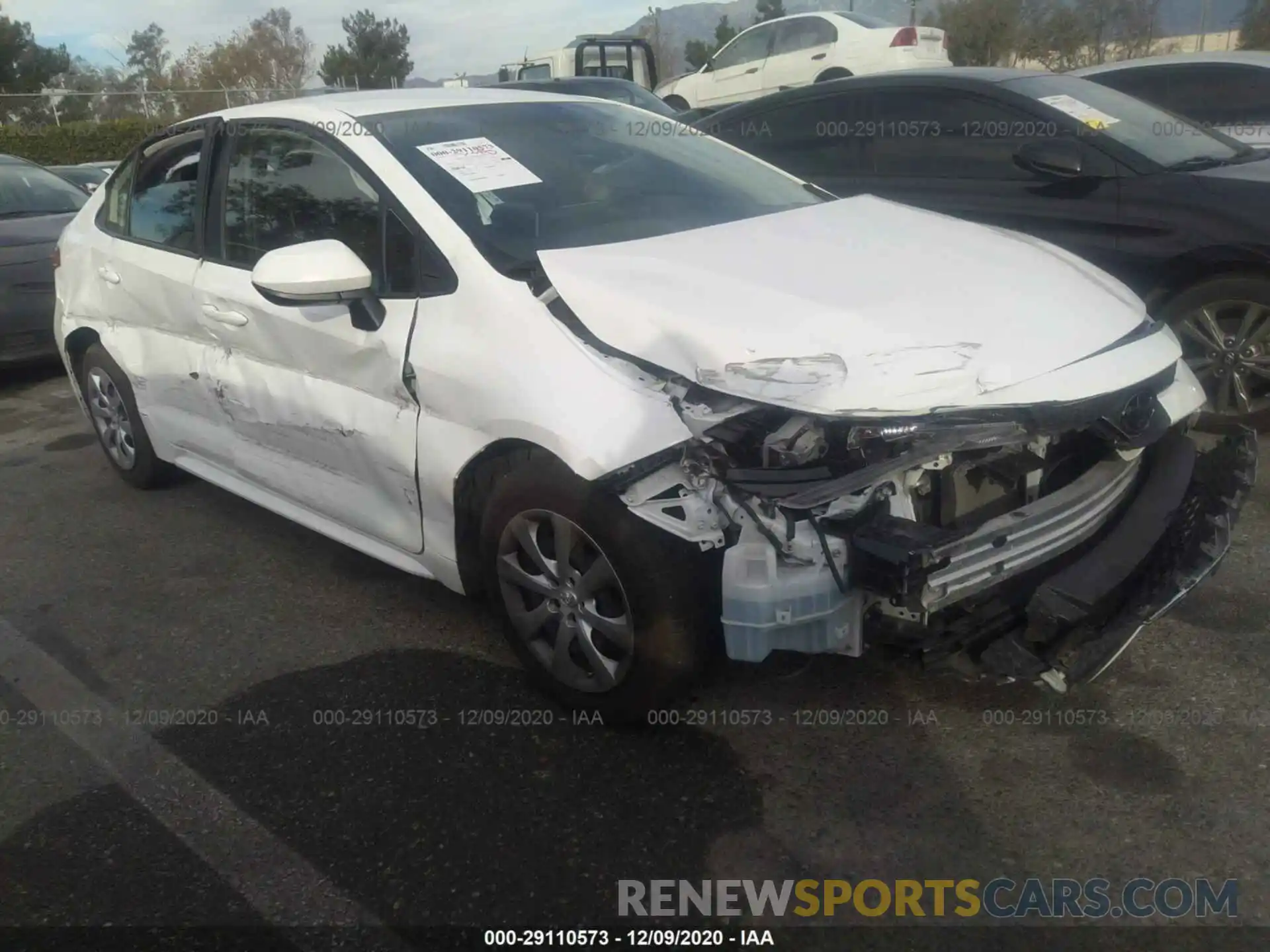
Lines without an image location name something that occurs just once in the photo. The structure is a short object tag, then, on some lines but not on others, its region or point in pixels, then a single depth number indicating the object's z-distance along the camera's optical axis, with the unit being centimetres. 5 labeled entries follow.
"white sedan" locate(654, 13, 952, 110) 1416
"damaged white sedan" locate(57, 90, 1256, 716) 243
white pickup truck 1906
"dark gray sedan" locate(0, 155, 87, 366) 701
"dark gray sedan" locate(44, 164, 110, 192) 1281
